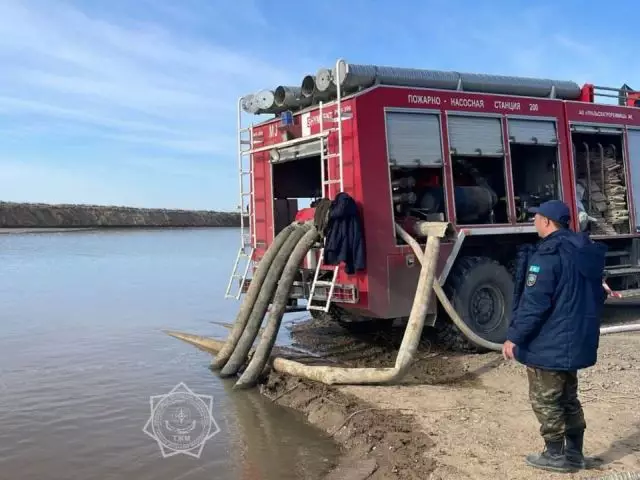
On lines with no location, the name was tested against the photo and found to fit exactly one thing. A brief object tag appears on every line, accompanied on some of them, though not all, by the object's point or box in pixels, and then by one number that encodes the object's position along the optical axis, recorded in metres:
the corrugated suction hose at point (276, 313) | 7.03
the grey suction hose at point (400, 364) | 6.32
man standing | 4.03
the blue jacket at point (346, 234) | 7.01
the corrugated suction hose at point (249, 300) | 7.72
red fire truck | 7.34
